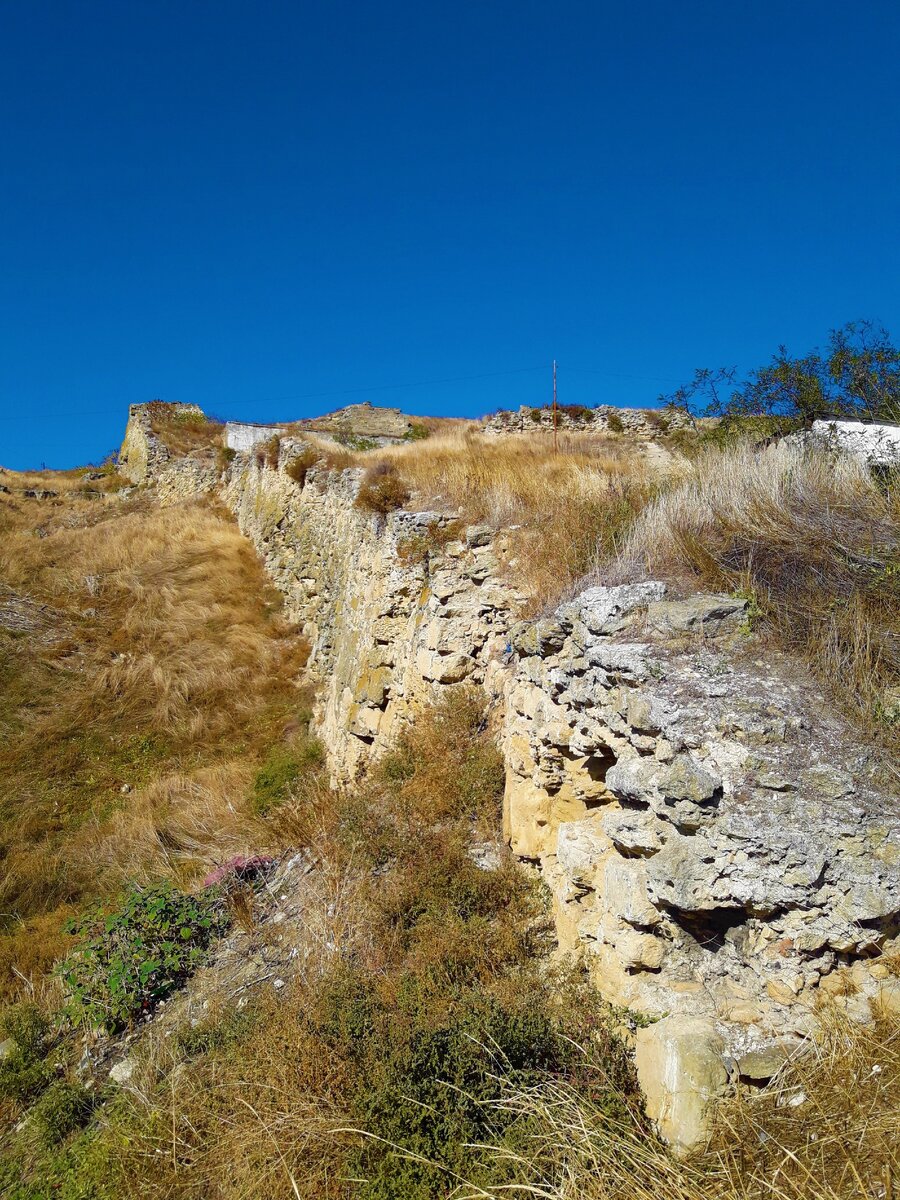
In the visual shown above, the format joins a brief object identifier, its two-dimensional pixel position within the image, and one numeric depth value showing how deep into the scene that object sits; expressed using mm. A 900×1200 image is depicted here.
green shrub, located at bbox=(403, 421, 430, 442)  25109
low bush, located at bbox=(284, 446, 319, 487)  15663
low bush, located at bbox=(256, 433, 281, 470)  18047
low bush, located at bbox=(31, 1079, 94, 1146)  4332
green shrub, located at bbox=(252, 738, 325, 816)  9185
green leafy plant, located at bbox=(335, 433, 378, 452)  19978
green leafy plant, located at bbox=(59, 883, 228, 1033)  5430
